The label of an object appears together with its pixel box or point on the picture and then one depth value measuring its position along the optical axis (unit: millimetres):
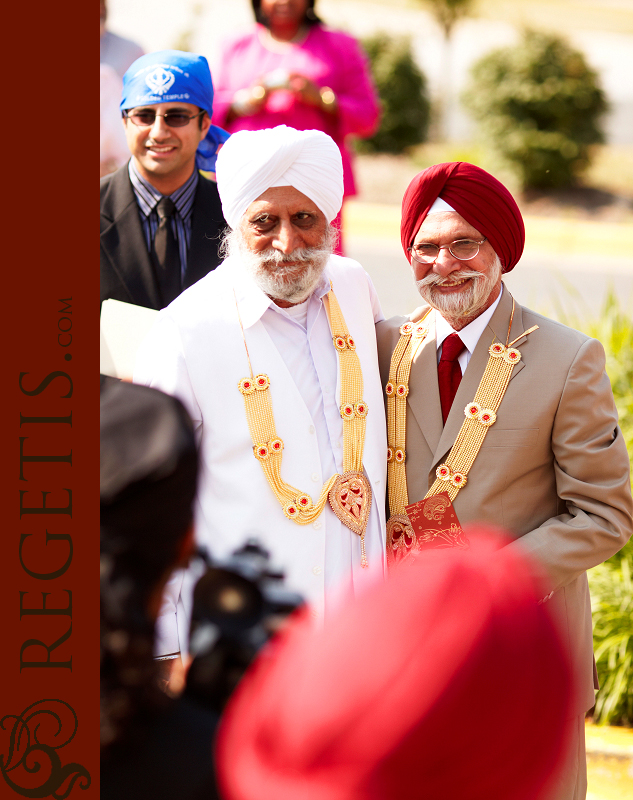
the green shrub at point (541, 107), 16203
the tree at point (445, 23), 21141
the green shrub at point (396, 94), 18516
